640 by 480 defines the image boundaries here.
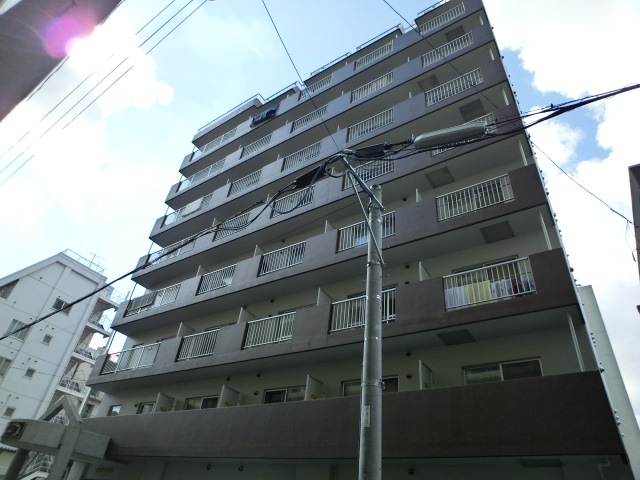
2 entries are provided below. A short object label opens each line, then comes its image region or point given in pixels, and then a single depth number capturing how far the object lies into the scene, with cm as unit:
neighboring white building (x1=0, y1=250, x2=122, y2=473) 2936
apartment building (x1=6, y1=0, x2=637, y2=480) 845
